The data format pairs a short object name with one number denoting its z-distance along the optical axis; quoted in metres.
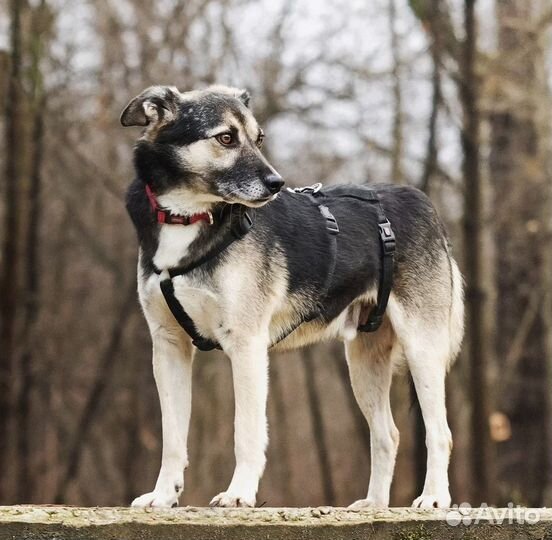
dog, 5.66
